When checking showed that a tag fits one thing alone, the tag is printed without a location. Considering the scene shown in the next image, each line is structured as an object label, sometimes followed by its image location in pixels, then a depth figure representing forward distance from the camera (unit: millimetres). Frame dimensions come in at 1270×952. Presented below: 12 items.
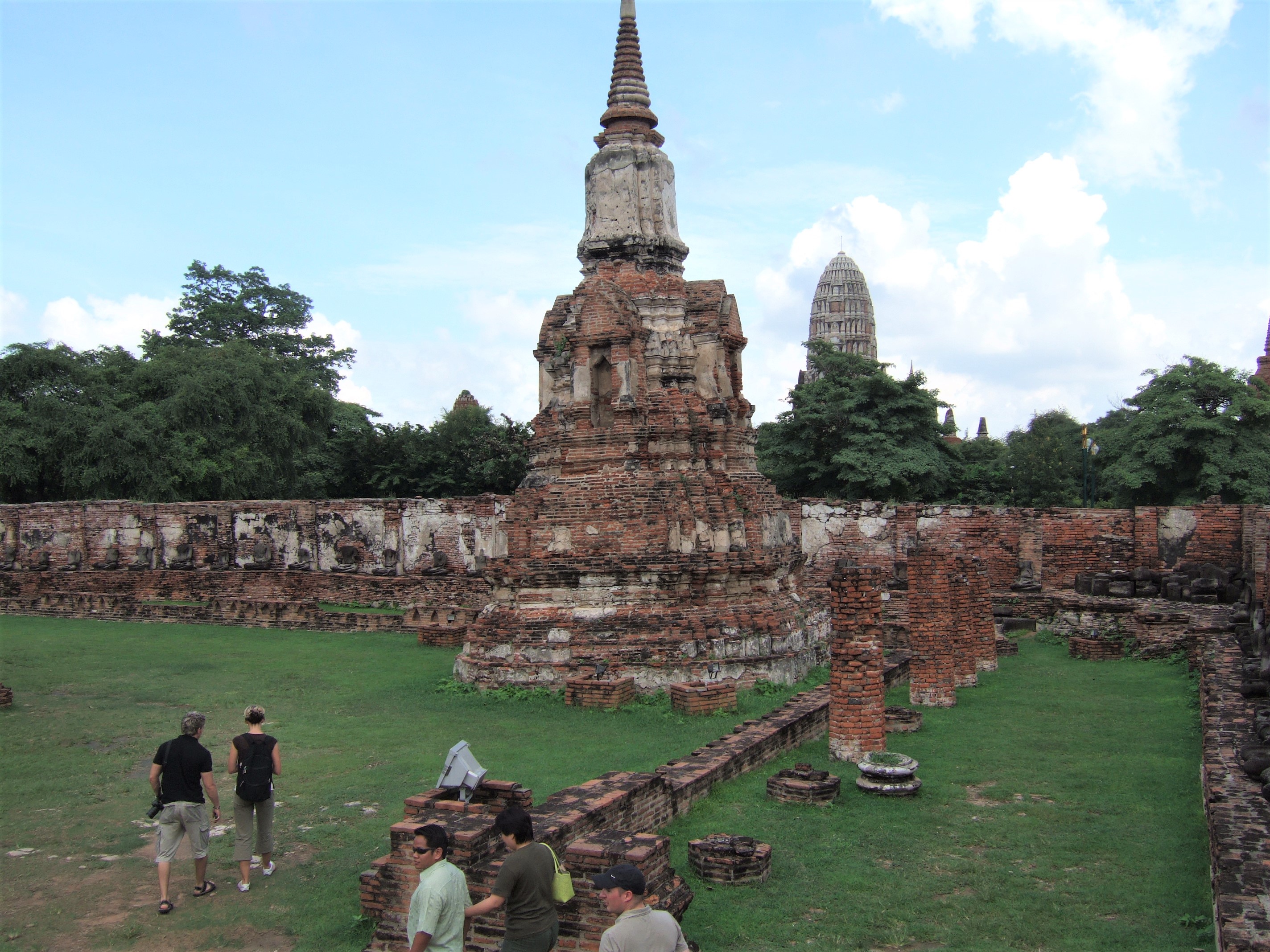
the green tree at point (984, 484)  29219
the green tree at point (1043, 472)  30328
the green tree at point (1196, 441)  22562
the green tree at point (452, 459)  29109
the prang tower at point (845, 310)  73562
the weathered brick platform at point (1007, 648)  15242
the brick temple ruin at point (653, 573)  6672
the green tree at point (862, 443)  27078
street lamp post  24531
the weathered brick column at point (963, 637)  12156
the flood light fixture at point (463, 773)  5805
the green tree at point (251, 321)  37531
